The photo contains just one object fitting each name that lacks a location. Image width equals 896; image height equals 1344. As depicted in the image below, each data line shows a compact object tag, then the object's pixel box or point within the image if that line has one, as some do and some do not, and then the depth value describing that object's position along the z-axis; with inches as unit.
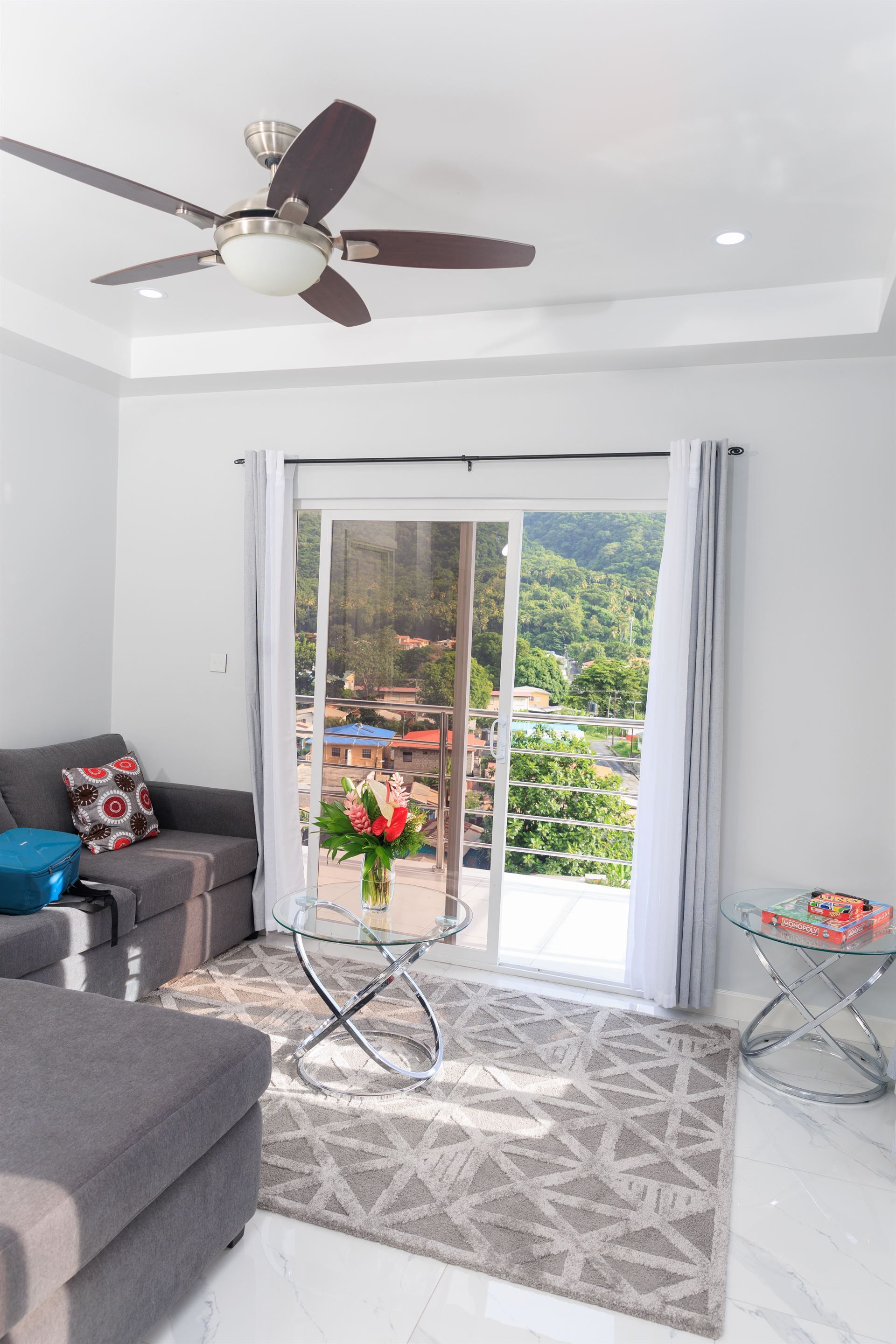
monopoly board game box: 122.8
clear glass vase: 120.1
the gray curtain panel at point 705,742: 140.8
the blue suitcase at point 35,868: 123.0
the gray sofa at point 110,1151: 59.8
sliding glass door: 162.1
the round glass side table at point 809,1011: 121.3
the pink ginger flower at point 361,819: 116.9
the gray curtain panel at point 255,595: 169.8
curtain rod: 154.3
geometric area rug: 87.1
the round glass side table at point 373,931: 114.0
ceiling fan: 70.1
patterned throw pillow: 155.1
